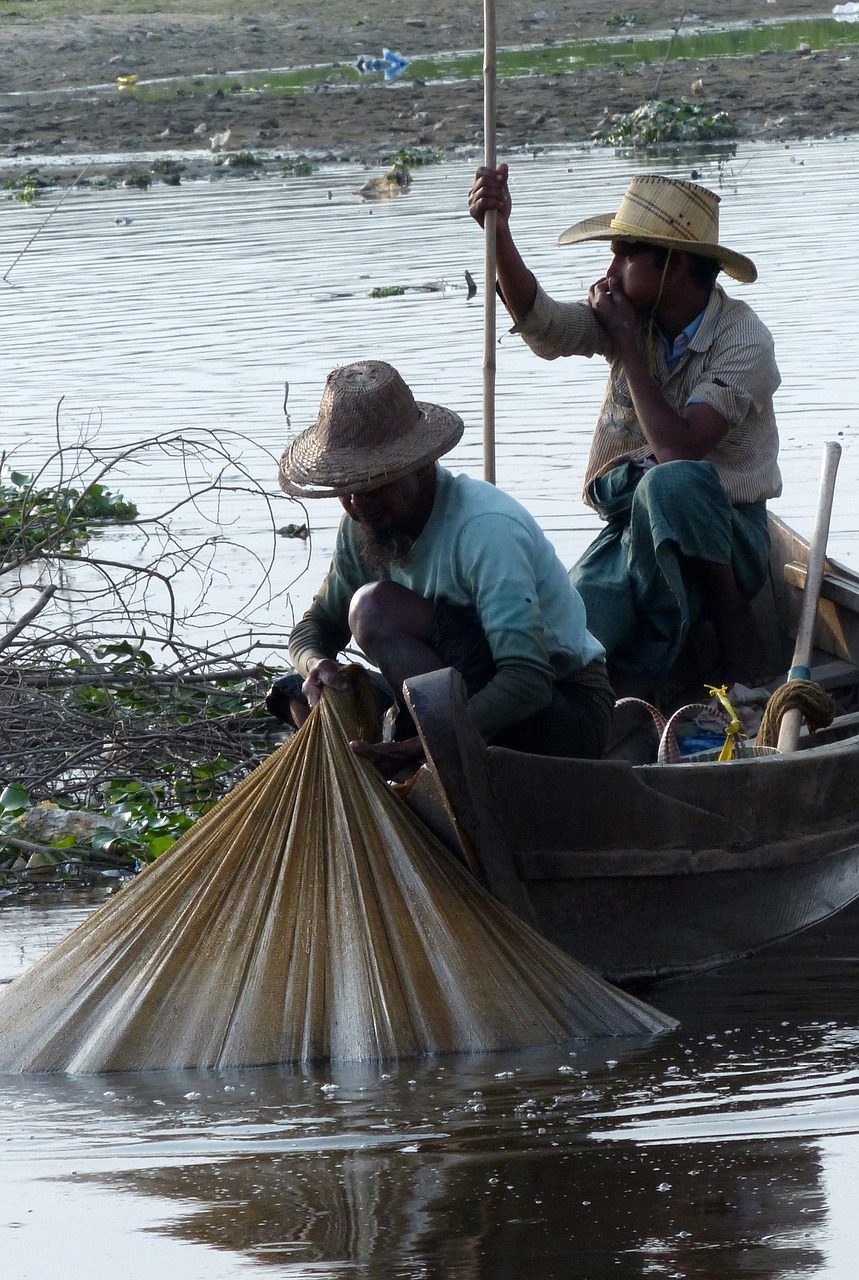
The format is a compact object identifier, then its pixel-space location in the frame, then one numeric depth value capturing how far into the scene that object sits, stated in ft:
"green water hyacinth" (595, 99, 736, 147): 144.97
